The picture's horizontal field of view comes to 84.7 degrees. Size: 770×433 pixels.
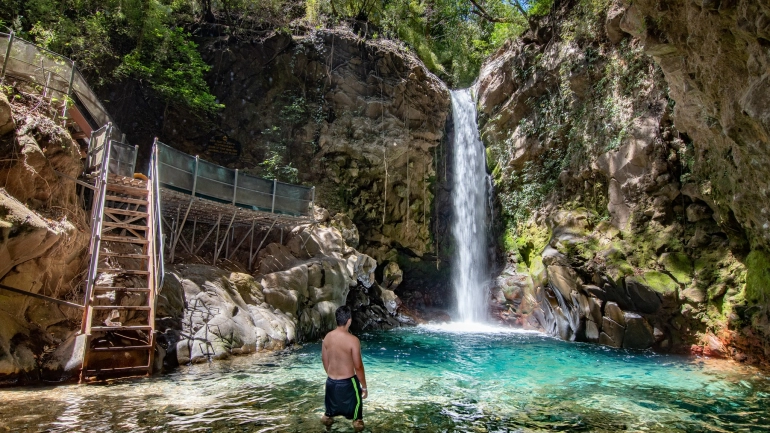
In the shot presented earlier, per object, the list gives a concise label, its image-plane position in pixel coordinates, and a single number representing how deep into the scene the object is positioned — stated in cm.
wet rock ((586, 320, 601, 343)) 1280
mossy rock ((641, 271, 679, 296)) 1168
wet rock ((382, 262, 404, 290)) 1973
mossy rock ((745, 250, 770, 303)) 986
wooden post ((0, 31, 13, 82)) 847
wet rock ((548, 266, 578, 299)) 1331
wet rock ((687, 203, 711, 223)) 1187
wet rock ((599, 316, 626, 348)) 1215
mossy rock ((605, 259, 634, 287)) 1224
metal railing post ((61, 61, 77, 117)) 925
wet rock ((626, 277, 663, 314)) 1183
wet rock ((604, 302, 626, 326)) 1223
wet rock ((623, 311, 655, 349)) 1181
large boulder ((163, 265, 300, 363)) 888
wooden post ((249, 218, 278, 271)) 1372
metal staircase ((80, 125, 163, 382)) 706
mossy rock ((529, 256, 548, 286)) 1476
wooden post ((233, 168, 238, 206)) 1234
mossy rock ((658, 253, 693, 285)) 1173
